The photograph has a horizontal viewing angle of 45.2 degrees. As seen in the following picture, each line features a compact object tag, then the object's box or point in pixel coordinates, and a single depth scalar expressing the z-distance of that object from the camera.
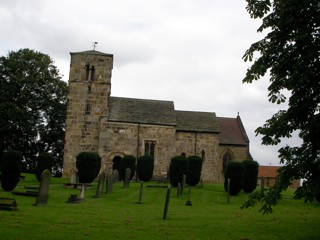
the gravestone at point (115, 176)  30.64
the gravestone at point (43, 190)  18.12
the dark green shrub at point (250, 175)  27.88
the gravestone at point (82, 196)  20.83
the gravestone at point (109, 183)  25.37
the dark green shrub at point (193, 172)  30.75
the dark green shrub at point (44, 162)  29.41
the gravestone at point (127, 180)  28.81
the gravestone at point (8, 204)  15.47
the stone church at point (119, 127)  38.25
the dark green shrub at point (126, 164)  34.16
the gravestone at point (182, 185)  26.07
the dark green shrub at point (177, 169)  29.78
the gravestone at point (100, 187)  23.31
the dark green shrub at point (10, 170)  23.94
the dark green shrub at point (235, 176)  26.42
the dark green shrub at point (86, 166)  30.25
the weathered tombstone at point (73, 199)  20.10
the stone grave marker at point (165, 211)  15.51
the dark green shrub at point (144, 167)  34.69
